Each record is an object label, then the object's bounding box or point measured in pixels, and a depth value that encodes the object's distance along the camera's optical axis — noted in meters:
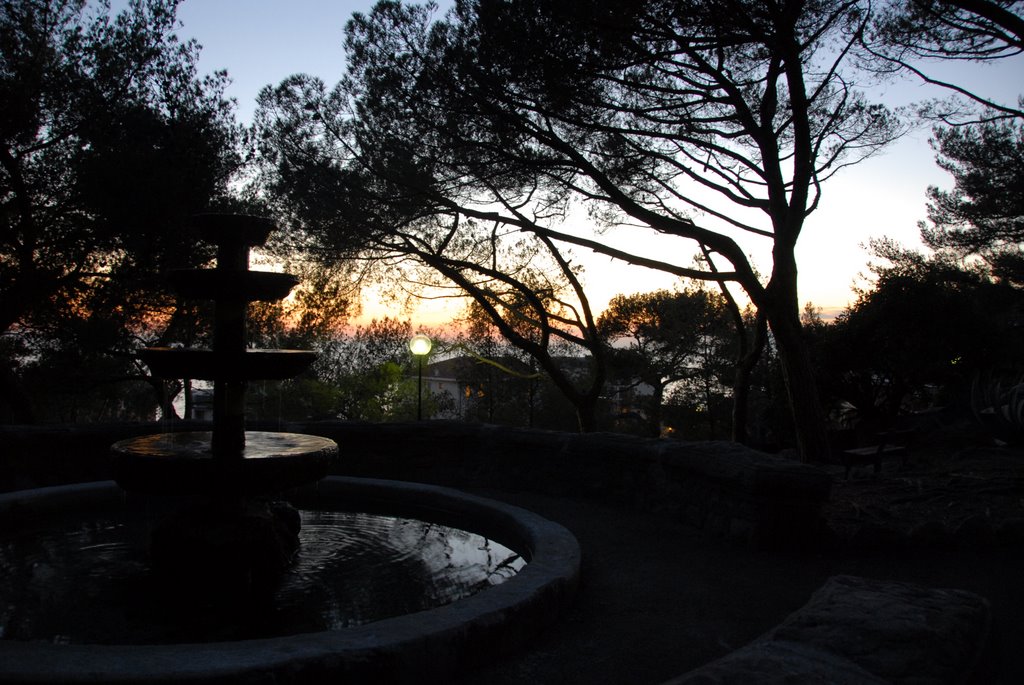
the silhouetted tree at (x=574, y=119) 7.97
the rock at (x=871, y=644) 1.52
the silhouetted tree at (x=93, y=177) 10.85
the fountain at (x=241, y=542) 2.29
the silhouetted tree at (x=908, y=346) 14.51
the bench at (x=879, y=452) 7.82
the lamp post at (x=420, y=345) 11.32
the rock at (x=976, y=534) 4.43
